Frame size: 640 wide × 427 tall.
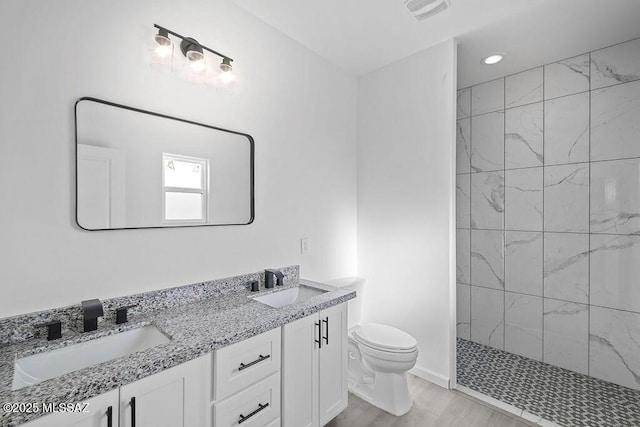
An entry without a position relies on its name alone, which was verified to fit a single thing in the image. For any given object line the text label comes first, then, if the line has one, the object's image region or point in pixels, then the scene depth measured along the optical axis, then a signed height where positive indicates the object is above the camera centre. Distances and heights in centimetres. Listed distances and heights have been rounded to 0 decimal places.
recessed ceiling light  247 +126
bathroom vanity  92 -56
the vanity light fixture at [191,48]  151 +86
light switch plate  236 -24
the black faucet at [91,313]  125 -41
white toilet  196 -101
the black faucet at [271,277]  199 -41
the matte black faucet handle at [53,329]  120 -45
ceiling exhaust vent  187 +128
